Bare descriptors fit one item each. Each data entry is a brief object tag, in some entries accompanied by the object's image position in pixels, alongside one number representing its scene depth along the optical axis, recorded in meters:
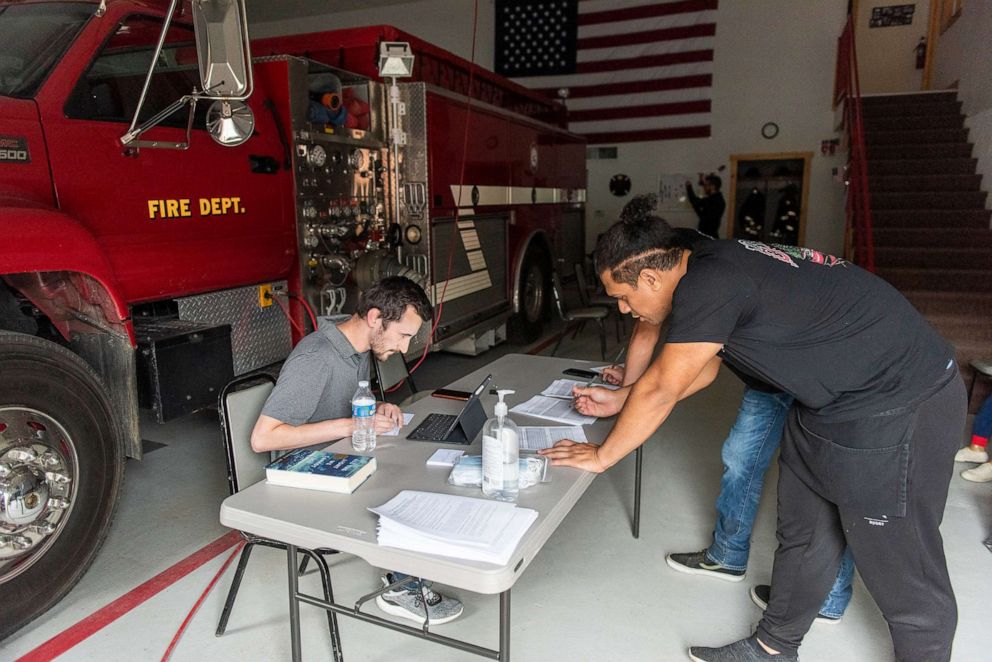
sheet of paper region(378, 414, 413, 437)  2.04
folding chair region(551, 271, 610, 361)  5.53
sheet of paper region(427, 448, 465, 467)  1.79
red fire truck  2.13
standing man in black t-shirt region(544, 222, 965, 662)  1.64
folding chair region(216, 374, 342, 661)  1.94
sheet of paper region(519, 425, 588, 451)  1.96
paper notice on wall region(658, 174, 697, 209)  10.66
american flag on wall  10.15
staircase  5.19
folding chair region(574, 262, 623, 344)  6.04
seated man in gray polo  1.95
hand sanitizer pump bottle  1.55
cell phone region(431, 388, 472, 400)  2.42
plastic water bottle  1.88
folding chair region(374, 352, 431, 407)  3.07
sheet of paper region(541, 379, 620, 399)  2.48
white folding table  1.31
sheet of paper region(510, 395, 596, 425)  2.20
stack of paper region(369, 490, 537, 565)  1.33
